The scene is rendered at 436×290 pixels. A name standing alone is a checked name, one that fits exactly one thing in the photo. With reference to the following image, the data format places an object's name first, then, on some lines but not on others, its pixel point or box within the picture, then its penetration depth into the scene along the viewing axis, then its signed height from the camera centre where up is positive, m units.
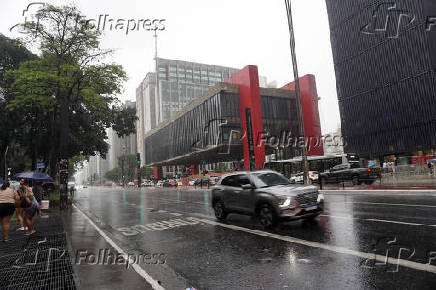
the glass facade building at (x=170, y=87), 147.38 +48.93
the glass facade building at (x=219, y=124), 56.19 +11.53
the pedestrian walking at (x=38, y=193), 14.88 -0.06
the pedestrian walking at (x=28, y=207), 9.76 -0.48
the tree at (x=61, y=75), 22.00 +8.73
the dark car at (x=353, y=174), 23.83 -0.32
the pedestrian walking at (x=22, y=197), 9.65 -0.14
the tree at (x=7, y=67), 28.23 +12.07
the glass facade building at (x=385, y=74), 44.53 +15.68
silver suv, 8.14 -0.64
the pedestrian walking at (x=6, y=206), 8.93 -0.37
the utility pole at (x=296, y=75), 18.99 +6.57
